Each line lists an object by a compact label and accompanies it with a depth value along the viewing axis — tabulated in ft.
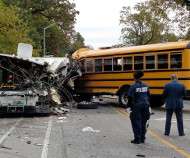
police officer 24.62
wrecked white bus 38.86
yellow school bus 45.91
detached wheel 51.31
